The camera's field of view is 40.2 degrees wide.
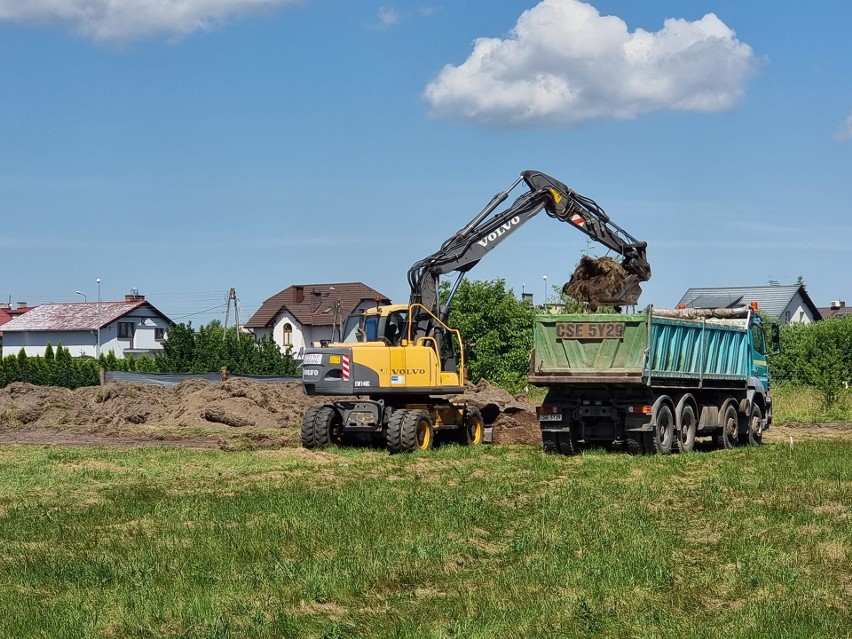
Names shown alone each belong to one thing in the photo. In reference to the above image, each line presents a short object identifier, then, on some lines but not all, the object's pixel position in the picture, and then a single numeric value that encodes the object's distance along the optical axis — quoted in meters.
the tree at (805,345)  61.22
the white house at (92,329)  96.81
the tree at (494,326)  65.88
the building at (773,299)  89.38
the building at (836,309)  129.91
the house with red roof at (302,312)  96.50
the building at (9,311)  113.79
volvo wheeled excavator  24.42
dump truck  22.22
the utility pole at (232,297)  76.12
